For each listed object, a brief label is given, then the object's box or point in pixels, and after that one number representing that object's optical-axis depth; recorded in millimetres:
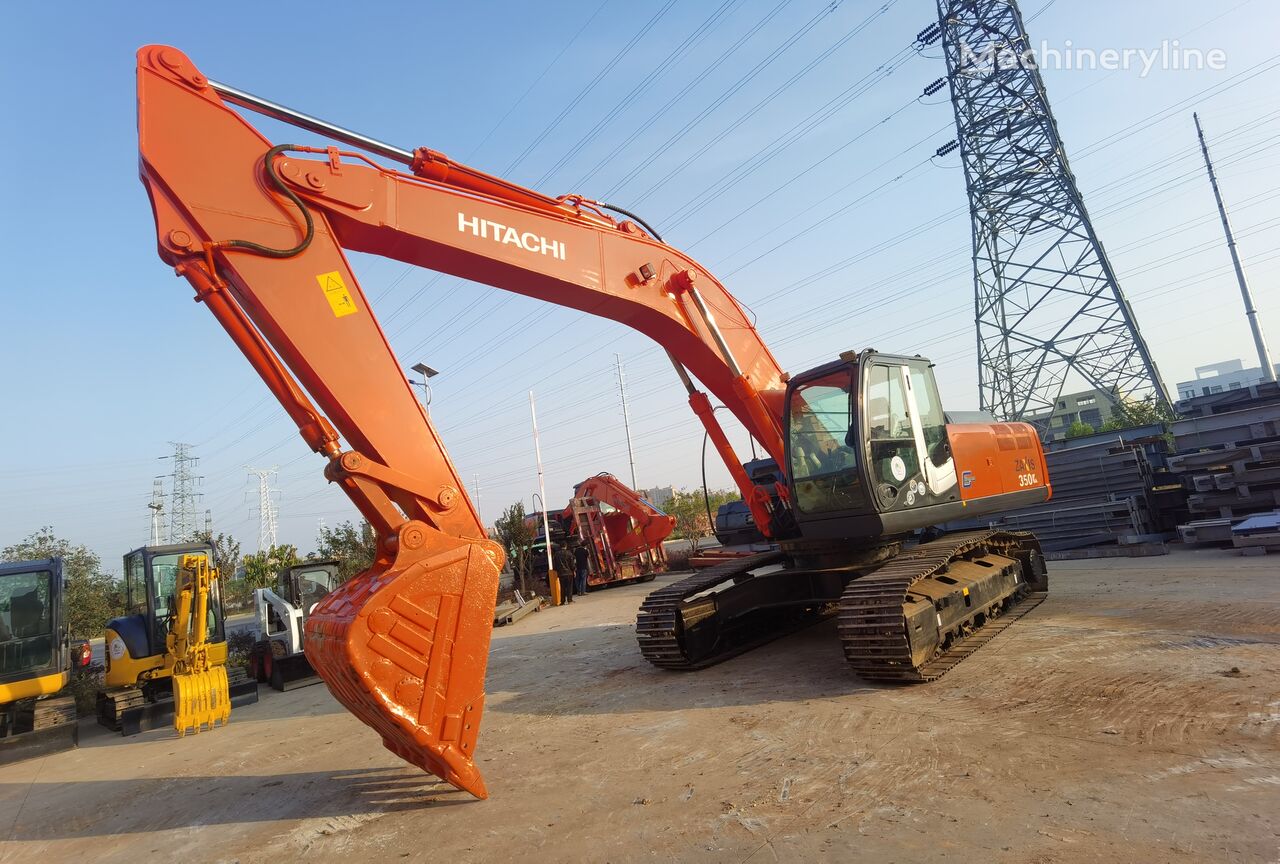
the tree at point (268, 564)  21219
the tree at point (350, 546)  19219
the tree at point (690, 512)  29531
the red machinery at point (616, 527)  16453
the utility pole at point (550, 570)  14742
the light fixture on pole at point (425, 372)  17406
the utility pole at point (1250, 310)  19281
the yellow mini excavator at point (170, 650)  7473
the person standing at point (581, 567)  16438
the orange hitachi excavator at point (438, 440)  3432
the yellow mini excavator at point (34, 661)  7480
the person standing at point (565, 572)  15188
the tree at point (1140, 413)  17375
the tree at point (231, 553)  26094
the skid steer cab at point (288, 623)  9805
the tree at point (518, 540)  16797
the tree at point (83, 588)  19561
